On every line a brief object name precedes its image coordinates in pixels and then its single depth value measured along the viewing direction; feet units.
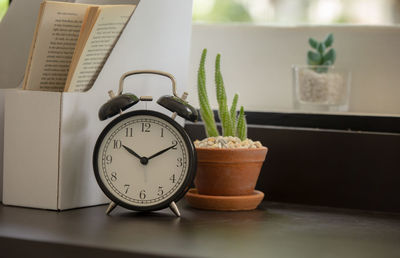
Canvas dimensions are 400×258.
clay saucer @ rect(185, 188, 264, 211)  3.42
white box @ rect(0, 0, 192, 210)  3.33
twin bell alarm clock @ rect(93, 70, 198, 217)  3.28
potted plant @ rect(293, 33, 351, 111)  3.80
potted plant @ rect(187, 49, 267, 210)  3.41
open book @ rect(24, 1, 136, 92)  3.34
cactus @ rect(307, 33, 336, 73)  3.77
